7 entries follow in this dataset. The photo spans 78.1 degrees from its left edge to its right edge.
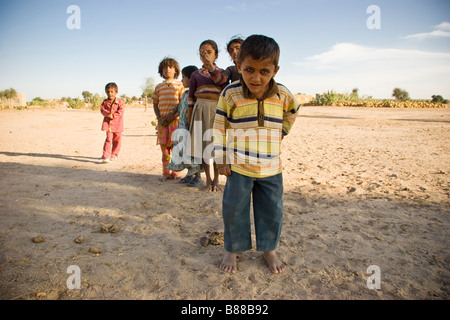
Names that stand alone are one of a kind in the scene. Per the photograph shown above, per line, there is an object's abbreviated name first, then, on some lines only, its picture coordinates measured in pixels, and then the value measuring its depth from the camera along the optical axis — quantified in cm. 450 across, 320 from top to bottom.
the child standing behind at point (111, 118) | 574
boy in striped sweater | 192
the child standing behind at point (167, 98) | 423
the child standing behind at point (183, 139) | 392
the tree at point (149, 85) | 2994
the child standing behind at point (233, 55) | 328
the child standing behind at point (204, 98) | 339
